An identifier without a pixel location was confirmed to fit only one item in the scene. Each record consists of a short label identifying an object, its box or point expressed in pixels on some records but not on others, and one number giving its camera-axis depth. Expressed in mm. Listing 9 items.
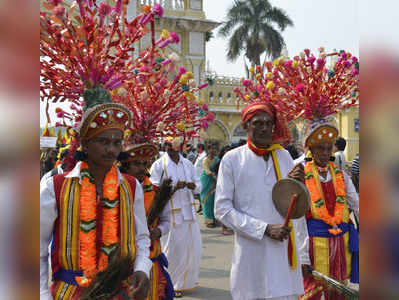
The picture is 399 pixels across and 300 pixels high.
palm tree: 36719
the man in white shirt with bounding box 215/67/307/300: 3352
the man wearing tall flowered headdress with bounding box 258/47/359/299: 4410
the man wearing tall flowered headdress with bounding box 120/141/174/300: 4215
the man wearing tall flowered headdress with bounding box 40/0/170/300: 2553
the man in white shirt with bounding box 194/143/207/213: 13005
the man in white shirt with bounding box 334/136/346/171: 8617
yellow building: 27906
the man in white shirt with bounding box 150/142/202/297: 6406
